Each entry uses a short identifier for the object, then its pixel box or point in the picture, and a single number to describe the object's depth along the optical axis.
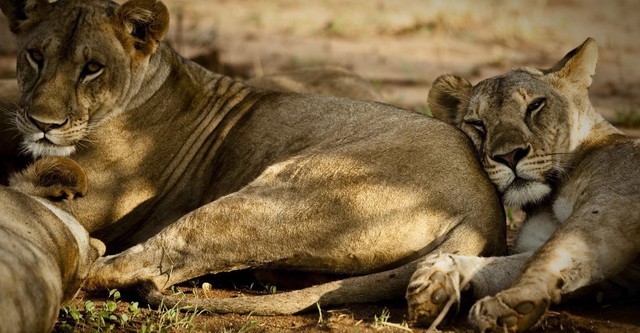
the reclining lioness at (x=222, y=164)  8.60
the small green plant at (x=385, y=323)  7.50
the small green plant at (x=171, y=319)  7.61
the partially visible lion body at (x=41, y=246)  6.35
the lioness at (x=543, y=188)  7.45
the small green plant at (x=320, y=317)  7.81
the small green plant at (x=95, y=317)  7.67
